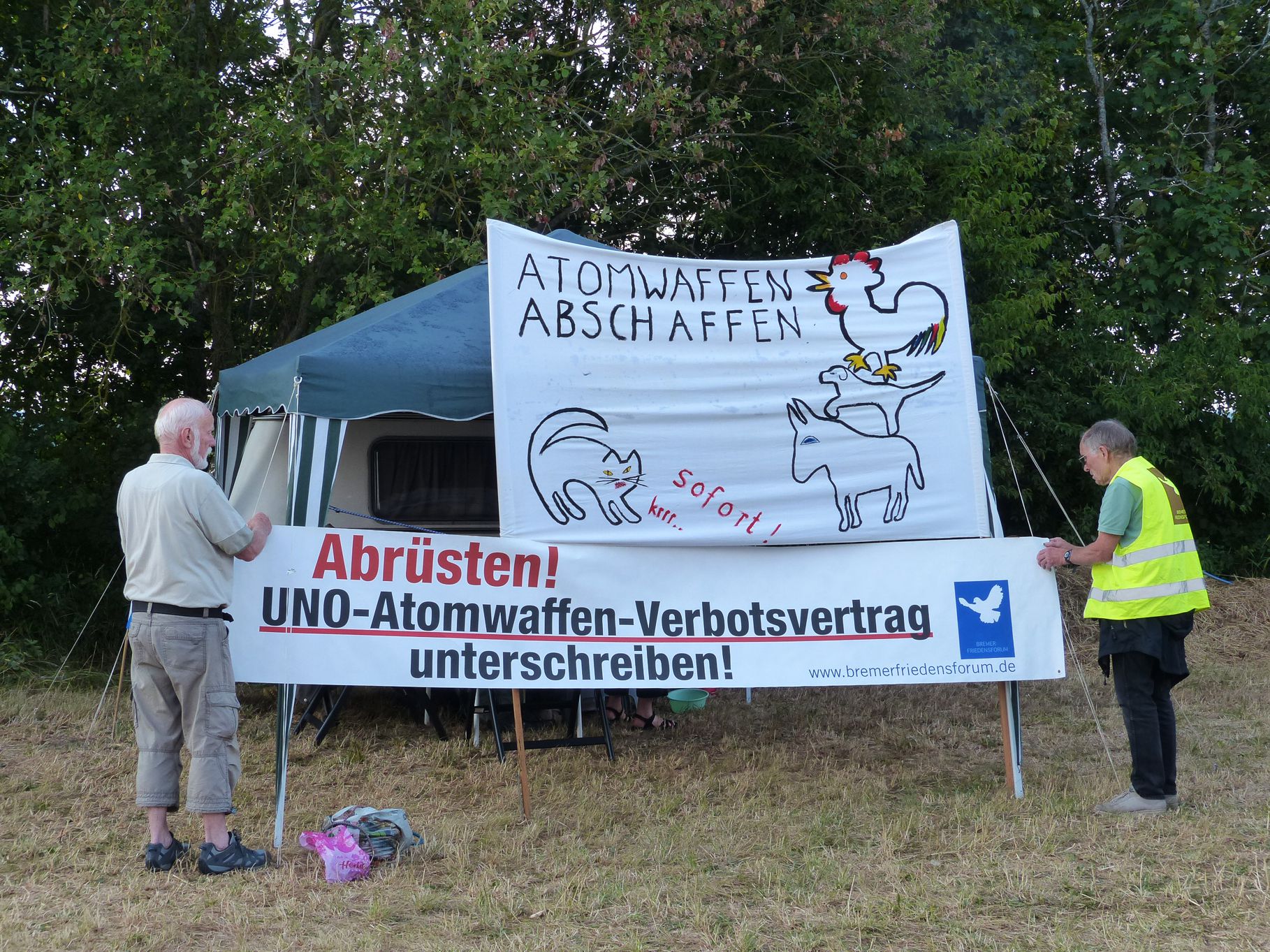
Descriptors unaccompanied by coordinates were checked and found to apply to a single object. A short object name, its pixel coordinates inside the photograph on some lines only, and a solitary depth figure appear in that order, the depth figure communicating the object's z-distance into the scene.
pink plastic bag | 4.43
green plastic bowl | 7.26
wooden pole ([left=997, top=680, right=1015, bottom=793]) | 5.55
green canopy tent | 5.37
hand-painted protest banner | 5.34
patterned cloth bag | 4.64
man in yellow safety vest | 5.05
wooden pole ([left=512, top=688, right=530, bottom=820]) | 5.14
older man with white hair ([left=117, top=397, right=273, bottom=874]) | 4.39
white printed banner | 4.98
